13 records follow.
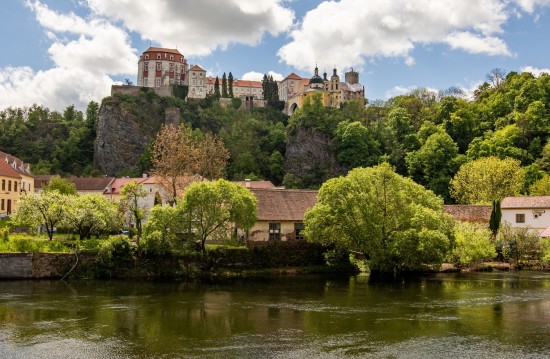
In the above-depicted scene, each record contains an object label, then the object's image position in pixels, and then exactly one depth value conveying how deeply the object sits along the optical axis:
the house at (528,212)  59.84
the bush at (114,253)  45.16
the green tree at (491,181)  73.44
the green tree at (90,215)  49.09
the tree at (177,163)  58.17
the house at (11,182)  67.75
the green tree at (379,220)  44.94
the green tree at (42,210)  48.84
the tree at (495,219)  58.73
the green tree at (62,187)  75.75
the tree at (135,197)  49.41
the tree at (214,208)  46.31
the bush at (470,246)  52.31
